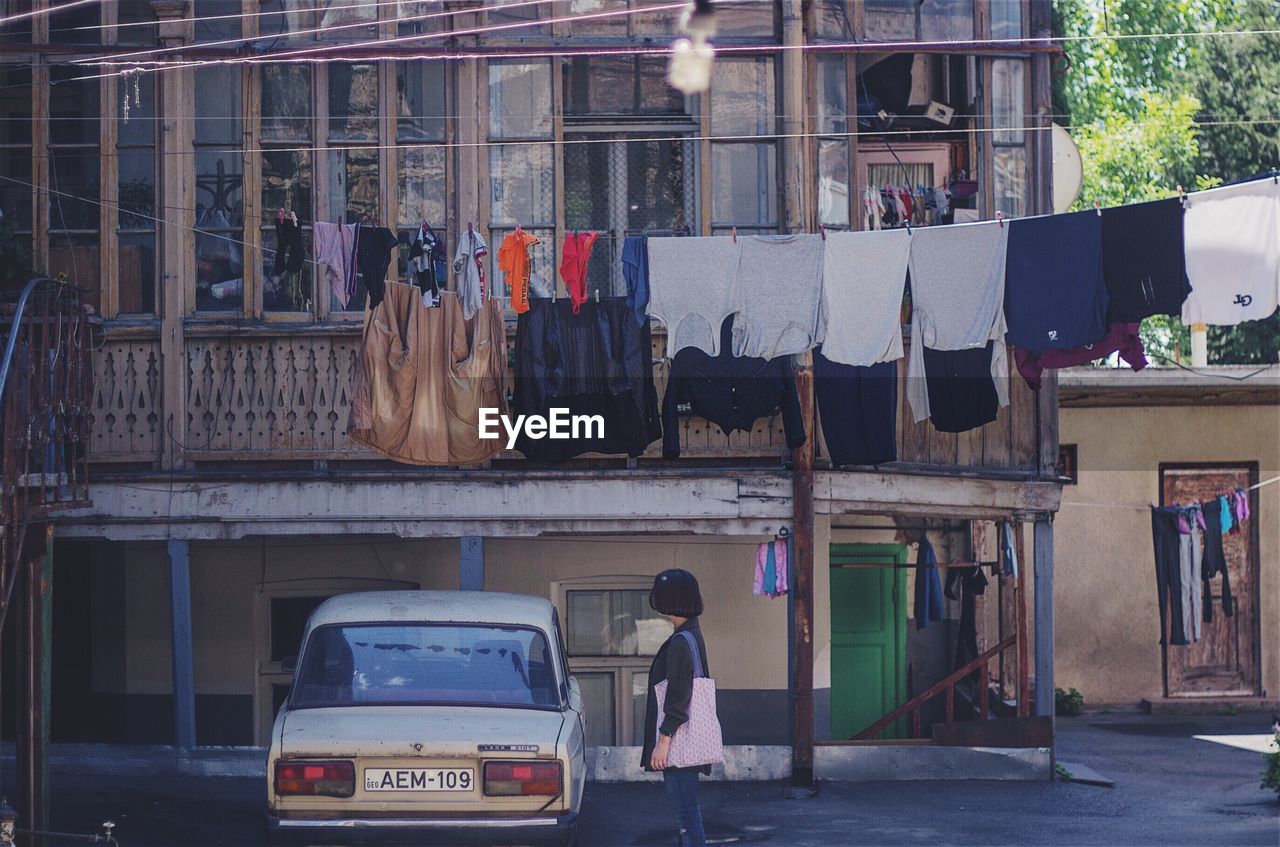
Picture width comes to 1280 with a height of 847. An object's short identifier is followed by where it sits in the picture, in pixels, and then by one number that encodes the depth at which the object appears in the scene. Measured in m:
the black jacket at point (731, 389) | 13.43
